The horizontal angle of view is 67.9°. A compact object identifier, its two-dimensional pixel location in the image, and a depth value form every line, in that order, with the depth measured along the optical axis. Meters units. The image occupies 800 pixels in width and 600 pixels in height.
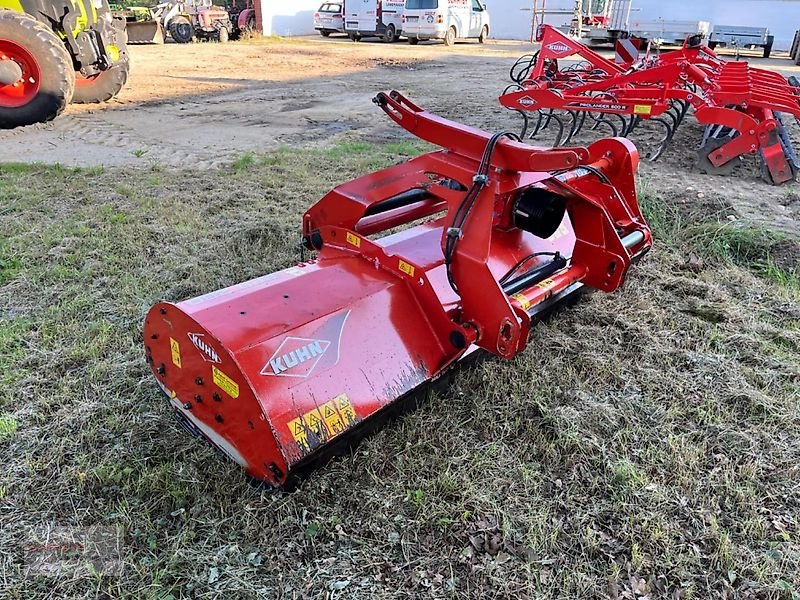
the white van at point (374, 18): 20.81
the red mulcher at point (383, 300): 2.06
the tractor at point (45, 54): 6.69
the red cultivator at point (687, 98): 5.66
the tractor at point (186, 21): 16.89
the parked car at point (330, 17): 22.88
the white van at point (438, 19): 20.30
